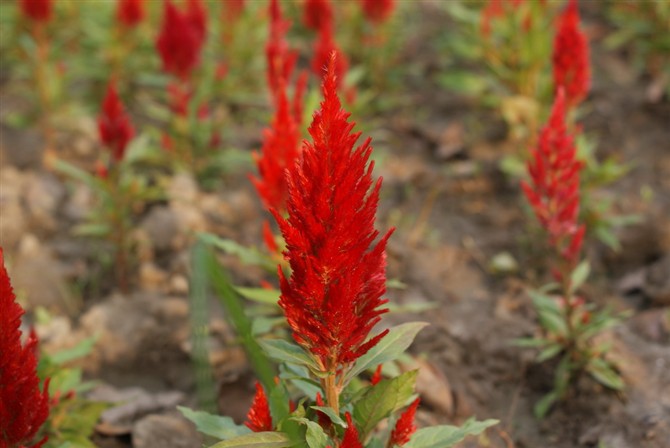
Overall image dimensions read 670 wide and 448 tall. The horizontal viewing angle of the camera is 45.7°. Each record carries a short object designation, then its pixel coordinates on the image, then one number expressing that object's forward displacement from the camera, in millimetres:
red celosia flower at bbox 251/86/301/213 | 3188
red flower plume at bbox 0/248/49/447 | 2160
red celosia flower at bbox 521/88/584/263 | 3174
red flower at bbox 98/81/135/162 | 4184
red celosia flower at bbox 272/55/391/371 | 2002
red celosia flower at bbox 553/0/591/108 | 4160
